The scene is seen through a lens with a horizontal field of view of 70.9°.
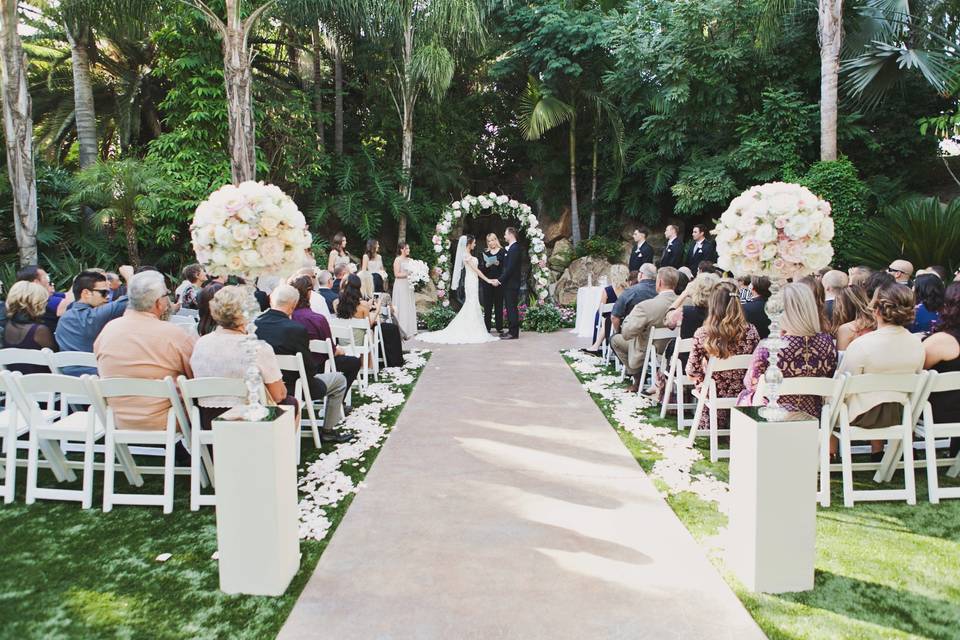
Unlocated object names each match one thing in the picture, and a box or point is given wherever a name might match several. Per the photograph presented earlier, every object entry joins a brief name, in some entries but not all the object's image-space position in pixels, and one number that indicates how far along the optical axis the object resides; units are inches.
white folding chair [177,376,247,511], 160.6
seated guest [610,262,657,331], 305.0
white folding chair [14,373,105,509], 165.8
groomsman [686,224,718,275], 435.2
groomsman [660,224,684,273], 459.5
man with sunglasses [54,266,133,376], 215.6
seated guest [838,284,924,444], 169.9
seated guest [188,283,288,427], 166.6
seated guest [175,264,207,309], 300.5
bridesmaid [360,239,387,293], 437.1
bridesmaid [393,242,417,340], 478.0
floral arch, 541.3
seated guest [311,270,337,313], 327.9
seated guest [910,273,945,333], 203.9
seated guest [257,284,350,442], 201.3
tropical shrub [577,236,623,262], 658.8
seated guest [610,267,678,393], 278.2
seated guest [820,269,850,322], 227.9
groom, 466.3
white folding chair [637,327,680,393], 261.9
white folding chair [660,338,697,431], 228.2
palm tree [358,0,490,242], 541.6
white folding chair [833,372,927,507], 165.5
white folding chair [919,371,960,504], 166.6
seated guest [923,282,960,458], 178.2
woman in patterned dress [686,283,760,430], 205.9
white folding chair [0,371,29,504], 171.5
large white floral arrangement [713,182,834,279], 156.9
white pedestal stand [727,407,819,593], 122.0
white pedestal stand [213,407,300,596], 123.9
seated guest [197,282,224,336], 194.7
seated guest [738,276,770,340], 233.9
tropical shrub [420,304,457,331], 531.6
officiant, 485.1
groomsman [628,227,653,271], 452.9
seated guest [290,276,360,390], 234.8
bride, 463.5
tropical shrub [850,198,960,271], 357.7
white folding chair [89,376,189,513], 162.6
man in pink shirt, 171.8
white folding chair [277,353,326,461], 199.2
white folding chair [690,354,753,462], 200.5
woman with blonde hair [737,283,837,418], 175.9
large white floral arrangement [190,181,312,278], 157.5
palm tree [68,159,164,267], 454.0
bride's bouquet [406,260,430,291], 484.0
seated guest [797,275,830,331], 177.8
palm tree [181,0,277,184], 381.7
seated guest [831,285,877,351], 203.3
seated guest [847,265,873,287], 253.0
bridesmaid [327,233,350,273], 419.8
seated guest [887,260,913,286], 254.5
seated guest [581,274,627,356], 365.7
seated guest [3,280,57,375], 212.7
